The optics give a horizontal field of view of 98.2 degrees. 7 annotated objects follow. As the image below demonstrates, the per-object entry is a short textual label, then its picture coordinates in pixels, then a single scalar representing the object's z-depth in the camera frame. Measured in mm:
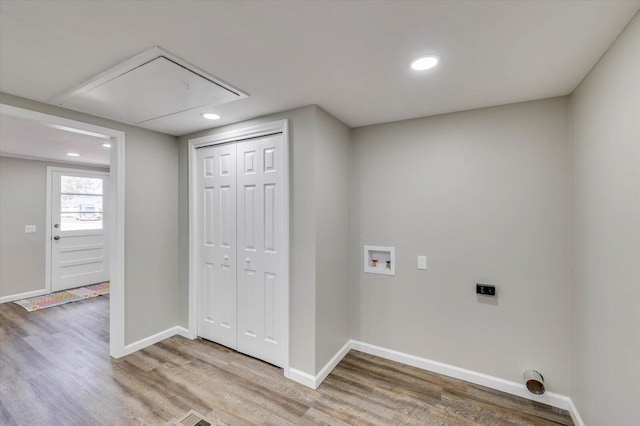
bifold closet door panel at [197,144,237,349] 2895
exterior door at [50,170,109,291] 4996
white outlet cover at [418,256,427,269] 2605
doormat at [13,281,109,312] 4258
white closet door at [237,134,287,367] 2562
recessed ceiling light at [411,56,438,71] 1626
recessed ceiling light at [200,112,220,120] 2523
